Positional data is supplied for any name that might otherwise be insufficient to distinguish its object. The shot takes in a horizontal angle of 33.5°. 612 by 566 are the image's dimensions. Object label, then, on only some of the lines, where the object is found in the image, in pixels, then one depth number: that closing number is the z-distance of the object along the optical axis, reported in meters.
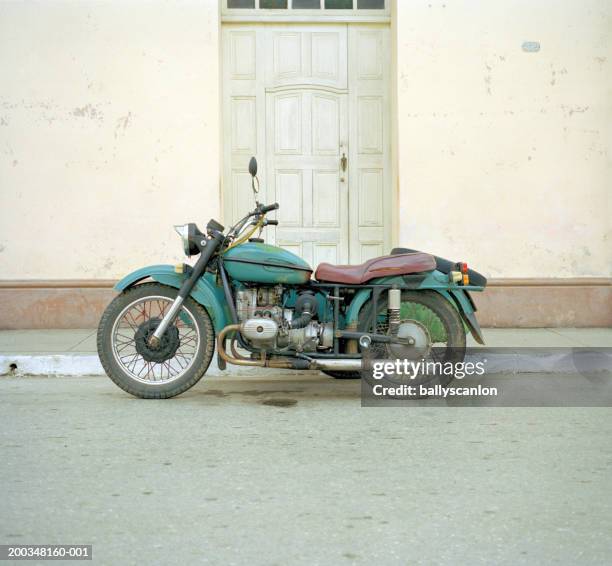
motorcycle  6.68
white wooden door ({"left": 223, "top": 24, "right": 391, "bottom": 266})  10.34
